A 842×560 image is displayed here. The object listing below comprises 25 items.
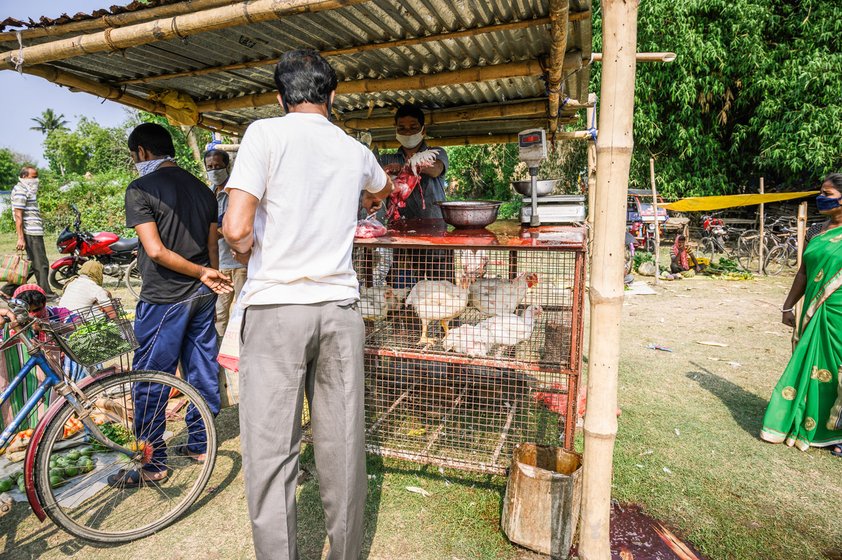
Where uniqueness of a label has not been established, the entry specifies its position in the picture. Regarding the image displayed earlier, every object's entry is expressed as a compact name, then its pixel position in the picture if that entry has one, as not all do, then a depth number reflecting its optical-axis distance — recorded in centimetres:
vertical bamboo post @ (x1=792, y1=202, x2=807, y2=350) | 732
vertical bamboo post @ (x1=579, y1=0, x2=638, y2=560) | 204
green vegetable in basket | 288
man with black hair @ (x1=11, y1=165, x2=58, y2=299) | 796
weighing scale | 369
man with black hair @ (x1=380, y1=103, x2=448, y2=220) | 421
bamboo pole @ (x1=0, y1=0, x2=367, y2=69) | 246
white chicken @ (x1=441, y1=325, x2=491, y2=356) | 318
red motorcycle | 991
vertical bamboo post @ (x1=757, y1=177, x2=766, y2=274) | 1161
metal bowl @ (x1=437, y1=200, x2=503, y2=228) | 337
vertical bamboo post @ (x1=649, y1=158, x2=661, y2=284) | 1100
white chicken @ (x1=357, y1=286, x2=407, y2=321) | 357
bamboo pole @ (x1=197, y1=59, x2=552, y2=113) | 361
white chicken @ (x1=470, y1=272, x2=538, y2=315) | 349
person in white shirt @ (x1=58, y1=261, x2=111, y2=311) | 431
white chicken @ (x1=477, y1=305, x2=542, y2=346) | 321
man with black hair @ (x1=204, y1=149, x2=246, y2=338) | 471
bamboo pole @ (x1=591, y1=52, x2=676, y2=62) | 409
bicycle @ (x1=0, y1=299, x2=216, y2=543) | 265
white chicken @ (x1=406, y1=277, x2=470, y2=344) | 331
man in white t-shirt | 206
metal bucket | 259
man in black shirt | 305
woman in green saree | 360
